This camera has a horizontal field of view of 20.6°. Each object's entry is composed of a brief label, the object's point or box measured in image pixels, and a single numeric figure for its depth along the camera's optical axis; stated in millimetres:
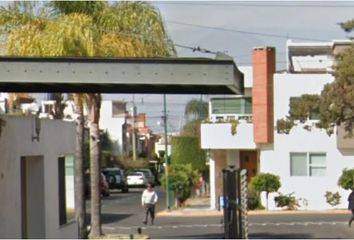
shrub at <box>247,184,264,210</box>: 45625
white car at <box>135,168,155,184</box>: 77350
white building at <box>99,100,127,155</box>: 117688
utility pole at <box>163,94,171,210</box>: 48666
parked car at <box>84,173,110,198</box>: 63025
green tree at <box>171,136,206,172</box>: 60906
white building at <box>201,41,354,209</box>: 46000
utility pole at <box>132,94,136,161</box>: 118088
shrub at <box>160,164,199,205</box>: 48875
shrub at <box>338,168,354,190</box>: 44325
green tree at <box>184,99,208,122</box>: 80538
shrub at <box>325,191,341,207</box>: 45875
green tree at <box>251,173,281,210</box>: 45125
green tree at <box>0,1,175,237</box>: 24484
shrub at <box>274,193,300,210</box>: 46250
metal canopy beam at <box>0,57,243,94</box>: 12219
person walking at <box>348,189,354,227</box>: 33891
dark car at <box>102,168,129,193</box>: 72312
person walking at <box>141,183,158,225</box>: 37469
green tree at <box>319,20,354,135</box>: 32062
